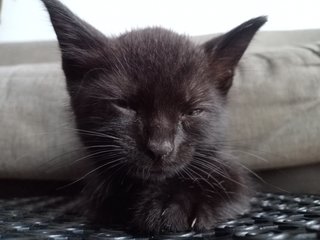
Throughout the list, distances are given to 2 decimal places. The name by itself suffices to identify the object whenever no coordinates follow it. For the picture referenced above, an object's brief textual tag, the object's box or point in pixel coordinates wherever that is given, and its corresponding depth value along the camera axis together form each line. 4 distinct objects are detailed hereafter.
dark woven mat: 0.09
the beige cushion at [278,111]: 0.15
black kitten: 0.10
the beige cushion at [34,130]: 0.16
